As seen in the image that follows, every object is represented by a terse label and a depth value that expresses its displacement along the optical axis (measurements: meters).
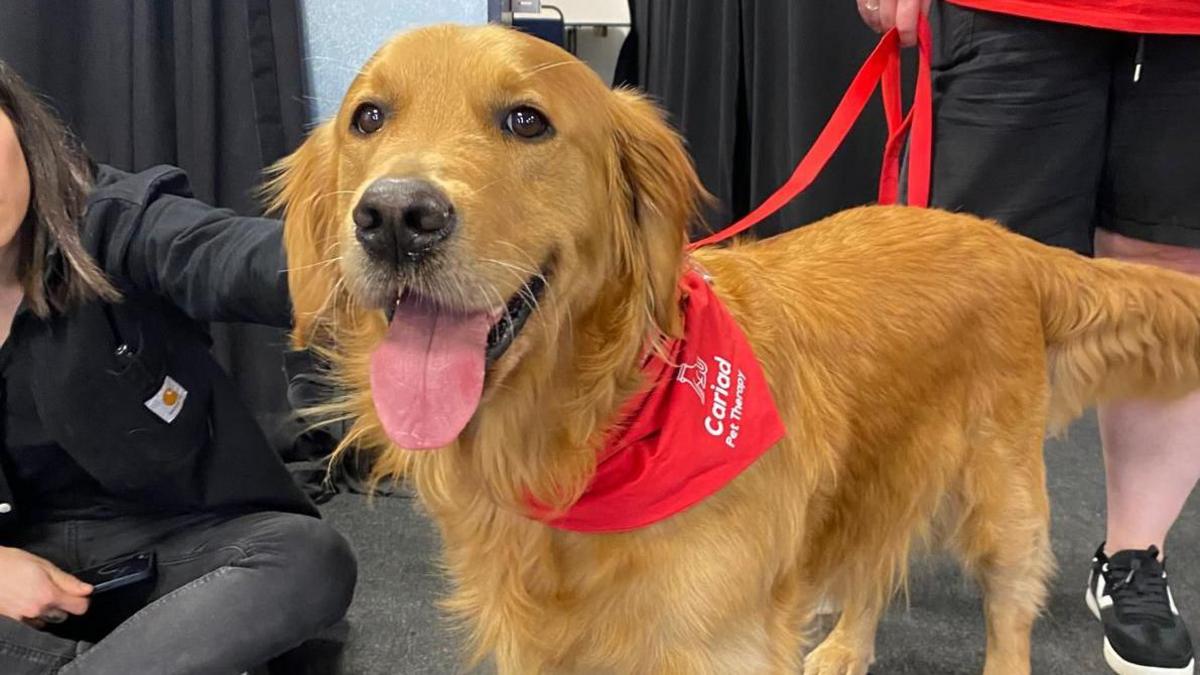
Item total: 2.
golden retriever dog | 1.11
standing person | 1.64
